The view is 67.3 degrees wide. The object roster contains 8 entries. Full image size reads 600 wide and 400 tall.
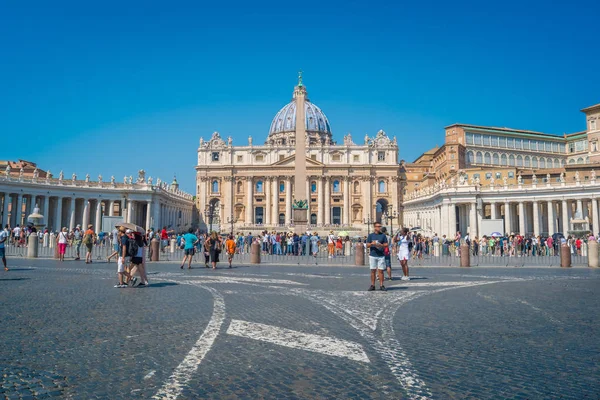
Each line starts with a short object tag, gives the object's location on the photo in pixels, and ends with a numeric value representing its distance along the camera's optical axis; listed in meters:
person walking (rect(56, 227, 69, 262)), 18.42
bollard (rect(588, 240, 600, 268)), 17.27
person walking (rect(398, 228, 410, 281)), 12.34
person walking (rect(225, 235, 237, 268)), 16.58
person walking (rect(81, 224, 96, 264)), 16.83
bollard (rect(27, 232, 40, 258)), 19.89
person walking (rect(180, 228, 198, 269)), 15.47
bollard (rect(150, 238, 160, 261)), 19.84
